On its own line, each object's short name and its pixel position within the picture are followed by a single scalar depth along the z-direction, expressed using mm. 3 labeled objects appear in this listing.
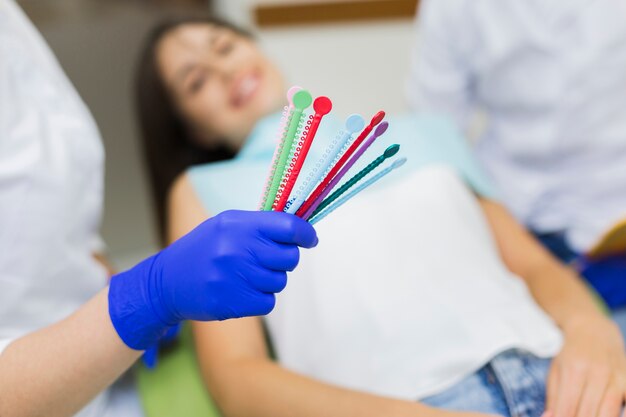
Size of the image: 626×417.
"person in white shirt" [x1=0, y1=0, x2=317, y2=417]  535
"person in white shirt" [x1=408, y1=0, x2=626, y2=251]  1099
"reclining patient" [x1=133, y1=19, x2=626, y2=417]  748
